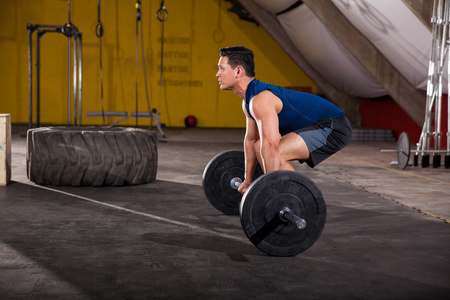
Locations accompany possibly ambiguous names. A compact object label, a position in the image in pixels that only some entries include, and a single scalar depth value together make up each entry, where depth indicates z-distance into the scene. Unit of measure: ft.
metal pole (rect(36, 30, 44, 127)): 25.07
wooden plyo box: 12.59
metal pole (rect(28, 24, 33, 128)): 25.30
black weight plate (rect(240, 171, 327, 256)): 7.15
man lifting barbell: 7.73
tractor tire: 12.75
